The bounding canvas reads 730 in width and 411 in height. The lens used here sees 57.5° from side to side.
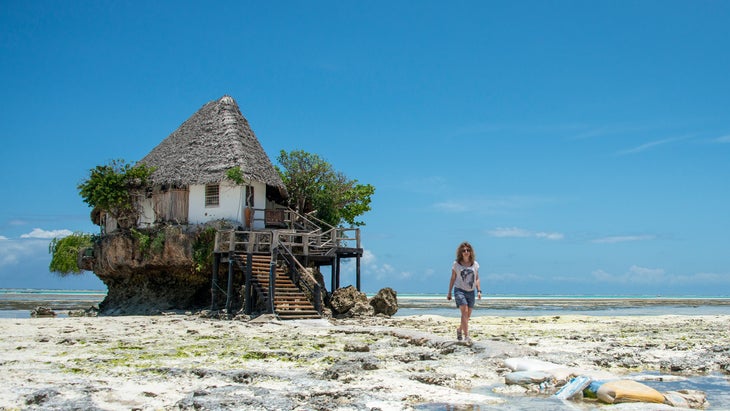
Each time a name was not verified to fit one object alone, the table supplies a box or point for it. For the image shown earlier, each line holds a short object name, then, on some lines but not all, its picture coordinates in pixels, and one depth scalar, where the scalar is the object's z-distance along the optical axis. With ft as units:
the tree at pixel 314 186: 100.73
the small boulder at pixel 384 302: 75.87
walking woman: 37.65
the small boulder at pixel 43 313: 80.02
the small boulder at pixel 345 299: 72.69
